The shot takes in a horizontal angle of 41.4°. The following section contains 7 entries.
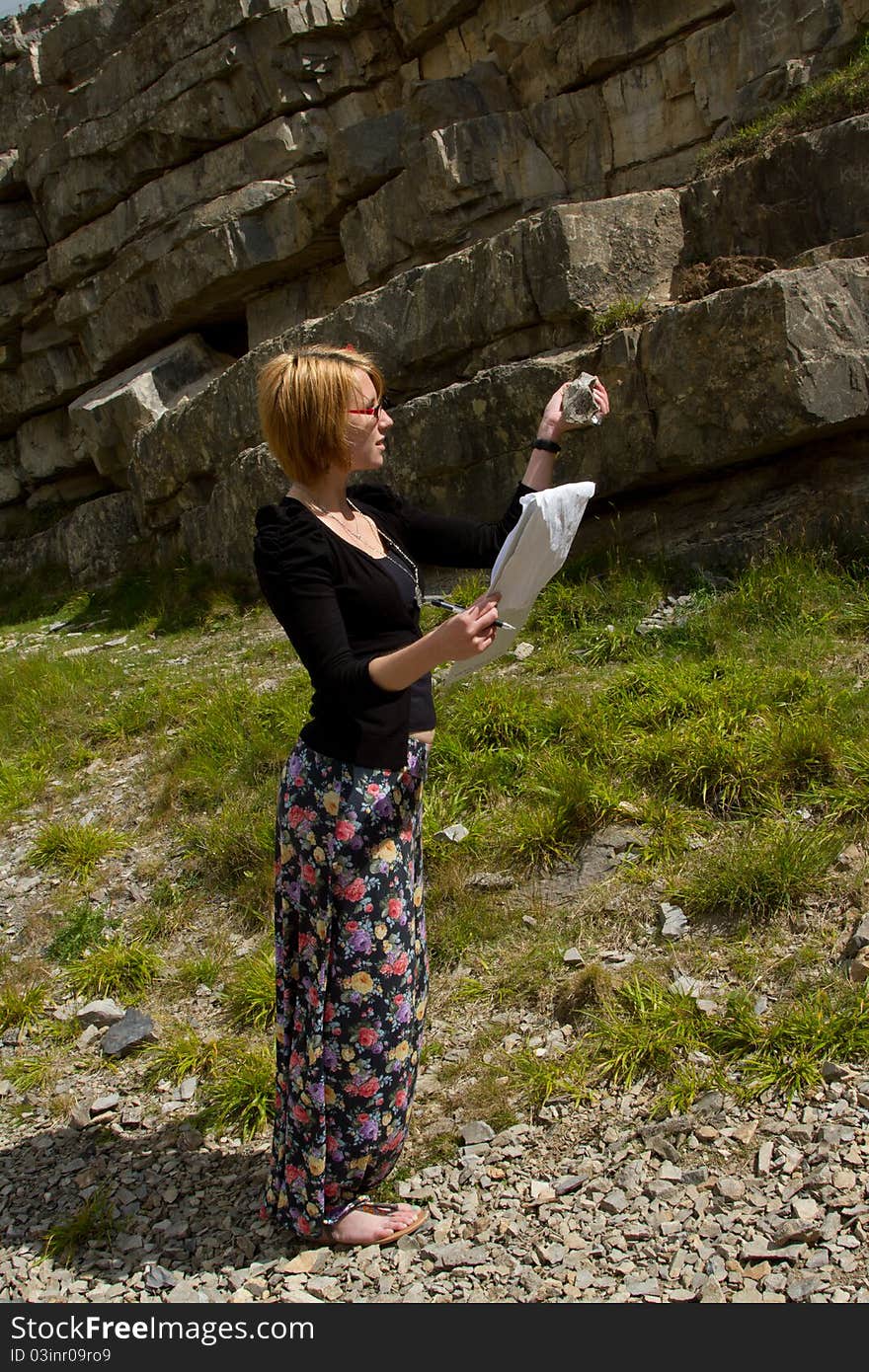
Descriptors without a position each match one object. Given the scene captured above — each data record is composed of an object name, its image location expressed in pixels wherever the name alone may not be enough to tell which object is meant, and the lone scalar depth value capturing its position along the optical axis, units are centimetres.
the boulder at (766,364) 659
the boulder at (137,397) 1385
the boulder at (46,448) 1691
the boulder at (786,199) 731
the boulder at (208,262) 1327
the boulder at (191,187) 1341
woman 291
